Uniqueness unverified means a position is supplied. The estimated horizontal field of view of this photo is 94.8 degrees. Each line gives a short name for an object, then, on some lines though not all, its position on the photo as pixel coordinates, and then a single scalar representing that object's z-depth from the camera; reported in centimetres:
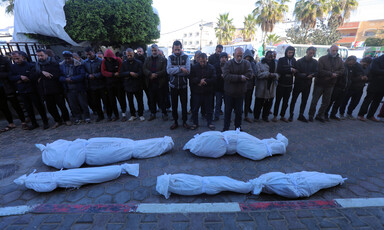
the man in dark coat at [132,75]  487
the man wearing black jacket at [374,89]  514
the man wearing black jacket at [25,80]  445
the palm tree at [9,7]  1655
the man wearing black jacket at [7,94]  445
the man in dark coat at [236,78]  384
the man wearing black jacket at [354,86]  530
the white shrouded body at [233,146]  329
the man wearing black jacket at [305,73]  481
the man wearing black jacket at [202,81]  434
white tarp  761
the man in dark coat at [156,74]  474
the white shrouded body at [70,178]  243
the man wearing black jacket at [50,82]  454
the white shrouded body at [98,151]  295
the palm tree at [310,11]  2211
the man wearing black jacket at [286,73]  476
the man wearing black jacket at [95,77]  492
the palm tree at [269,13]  2417
